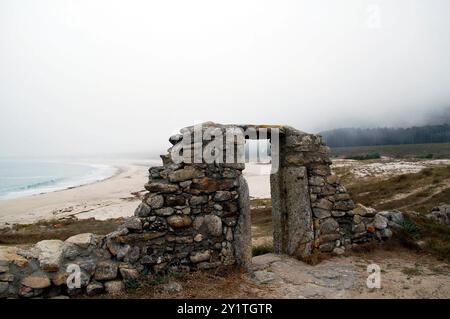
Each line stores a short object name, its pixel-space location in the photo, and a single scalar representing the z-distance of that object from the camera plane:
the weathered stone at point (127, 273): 4.74
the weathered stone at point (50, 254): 4.41
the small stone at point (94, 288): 4.50
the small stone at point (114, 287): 4.62
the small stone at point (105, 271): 4.63
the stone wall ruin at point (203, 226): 4.50
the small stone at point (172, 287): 4.72
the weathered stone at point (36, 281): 4.21
